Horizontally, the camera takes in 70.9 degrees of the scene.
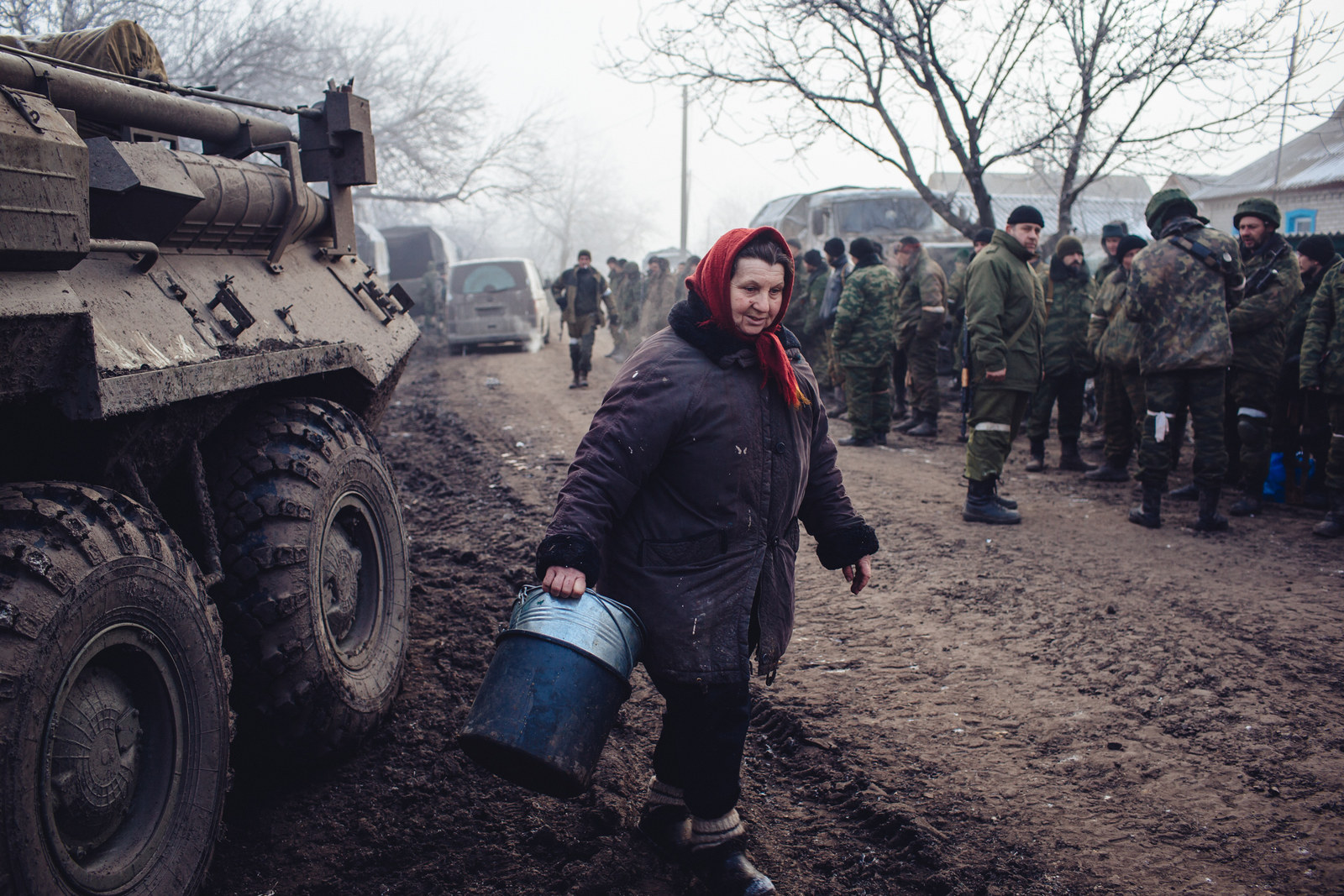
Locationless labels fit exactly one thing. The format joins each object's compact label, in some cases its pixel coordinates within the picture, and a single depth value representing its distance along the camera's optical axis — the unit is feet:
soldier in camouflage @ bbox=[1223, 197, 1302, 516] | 20.04
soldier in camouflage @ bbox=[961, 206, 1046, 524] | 19.25
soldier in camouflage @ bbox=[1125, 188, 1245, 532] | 18.62
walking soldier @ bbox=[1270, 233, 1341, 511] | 21.18
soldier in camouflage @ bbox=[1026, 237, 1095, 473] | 26.08
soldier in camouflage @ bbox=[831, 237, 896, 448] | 29.30
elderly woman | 7.73
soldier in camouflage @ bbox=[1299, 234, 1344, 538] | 18.70
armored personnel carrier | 6.28
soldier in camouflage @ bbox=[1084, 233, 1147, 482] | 22.85
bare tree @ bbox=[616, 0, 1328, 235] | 32.60
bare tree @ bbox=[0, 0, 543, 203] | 48.14
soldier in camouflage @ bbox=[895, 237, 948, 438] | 31.65
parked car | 57.62
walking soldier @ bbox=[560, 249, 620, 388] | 43.27
